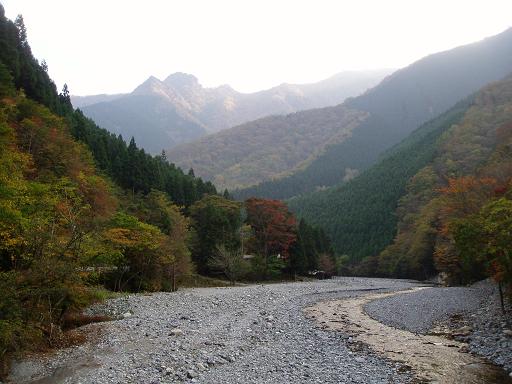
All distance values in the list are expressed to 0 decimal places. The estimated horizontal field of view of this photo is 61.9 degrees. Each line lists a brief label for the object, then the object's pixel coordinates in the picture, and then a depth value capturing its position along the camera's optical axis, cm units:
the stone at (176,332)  2216
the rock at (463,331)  2460
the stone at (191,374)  1558
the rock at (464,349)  2069
